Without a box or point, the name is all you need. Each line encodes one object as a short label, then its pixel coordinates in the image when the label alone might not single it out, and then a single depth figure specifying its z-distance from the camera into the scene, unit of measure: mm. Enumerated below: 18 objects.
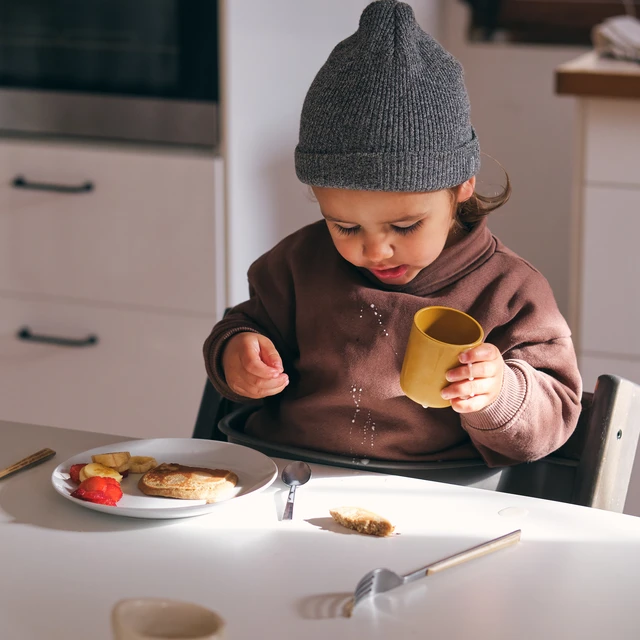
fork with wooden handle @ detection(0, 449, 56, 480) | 1812
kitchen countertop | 2877
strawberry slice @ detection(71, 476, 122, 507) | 1727
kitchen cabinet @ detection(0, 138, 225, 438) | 2934
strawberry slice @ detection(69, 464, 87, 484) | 1783
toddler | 1879
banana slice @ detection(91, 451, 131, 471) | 1810
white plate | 1712
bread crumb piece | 1558
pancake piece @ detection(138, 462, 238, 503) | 1756
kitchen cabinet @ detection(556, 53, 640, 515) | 2932
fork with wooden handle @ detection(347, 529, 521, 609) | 1578
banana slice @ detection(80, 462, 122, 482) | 1766
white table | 1549
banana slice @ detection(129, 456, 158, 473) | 1823
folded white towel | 3112
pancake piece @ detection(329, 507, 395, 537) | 1695
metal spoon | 1795
